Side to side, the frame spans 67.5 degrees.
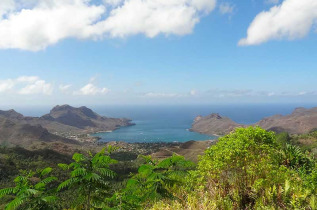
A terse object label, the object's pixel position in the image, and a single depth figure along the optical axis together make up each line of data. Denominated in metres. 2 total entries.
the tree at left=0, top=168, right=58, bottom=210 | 7.28
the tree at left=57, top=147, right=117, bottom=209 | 8.16
